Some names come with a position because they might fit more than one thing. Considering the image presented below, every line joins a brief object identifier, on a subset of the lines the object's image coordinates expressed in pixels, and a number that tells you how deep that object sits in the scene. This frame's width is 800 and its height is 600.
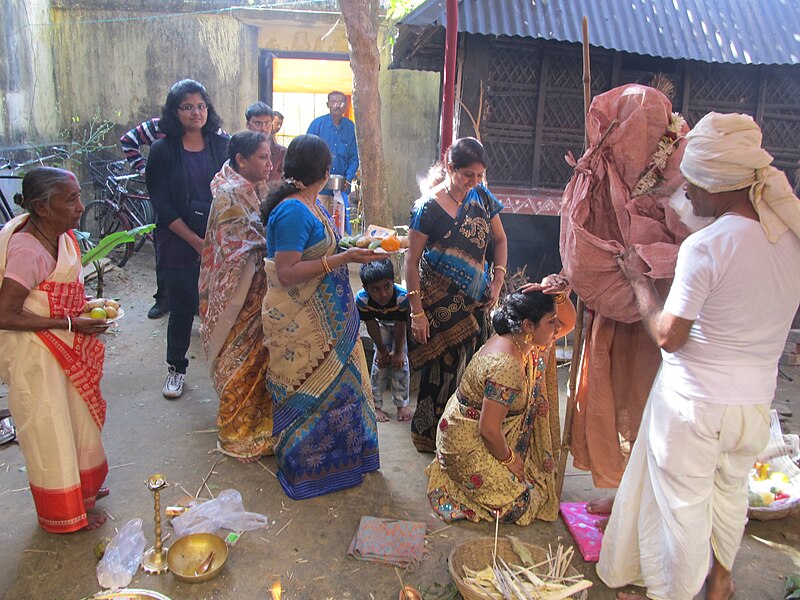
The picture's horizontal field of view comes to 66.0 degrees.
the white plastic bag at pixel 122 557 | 2.65
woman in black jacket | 4.17
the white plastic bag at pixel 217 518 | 2.98
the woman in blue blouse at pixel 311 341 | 3.00
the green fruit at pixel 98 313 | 2.79
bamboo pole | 2.94
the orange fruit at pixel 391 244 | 3.04
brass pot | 2.66
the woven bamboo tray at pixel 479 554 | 2.63
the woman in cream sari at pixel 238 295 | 3.56
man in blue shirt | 7.82
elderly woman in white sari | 2.63
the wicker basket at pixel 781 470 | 3.16
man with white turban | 2.01
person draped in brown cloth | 2.58
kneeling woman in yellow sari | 2.90
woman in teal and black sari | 3.53
